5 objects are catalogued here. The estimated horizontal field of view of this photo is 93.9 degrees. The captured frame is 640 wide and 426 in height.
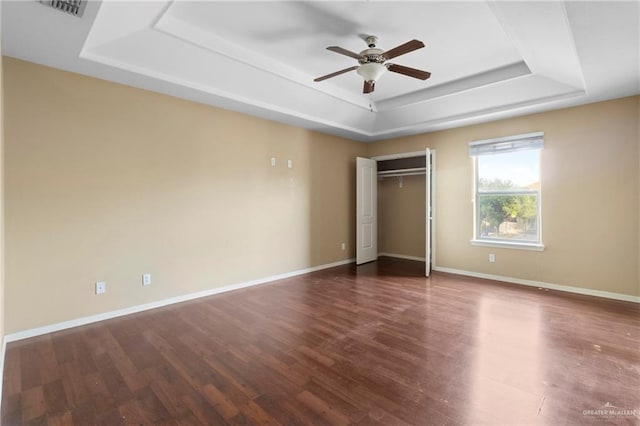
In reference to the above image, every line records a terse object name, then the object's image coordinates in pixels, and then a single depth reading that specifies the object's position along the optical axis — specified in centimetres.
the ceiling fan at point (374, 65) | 270
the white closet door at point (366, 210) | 567
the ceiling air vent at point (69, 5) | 198
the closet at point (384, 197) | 570
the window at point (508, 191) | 426
